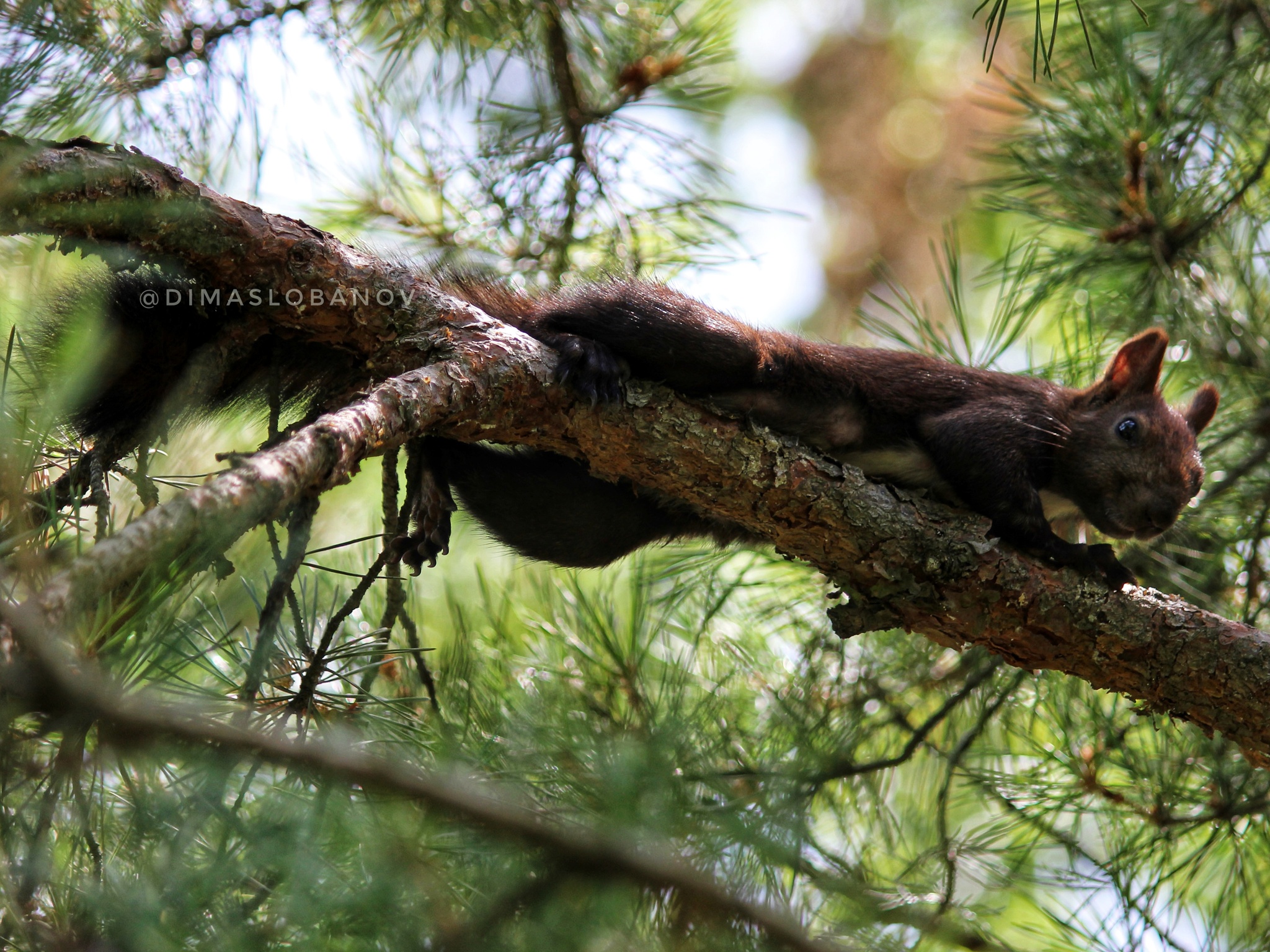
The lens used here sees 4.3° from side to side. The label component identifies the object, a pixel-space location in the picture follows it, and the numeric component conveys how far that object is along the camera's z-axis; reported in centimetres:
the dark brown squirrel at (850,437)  535
